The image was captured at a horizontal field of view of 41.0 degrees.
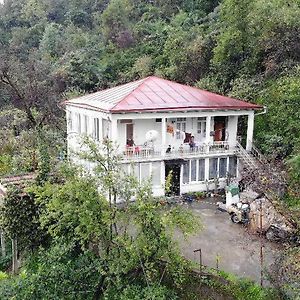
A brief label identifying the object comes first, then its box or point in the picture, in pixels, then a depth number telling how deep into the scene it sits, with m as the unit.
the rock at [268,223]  14.45
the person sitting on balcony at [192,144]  20.51
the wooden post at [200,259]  12.77
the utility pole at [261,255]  12.40
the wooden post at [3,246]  18.44
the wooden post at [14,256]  16.42
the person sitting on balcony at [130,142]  20.55
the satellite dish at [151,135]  19.80
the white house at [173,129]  19.59
